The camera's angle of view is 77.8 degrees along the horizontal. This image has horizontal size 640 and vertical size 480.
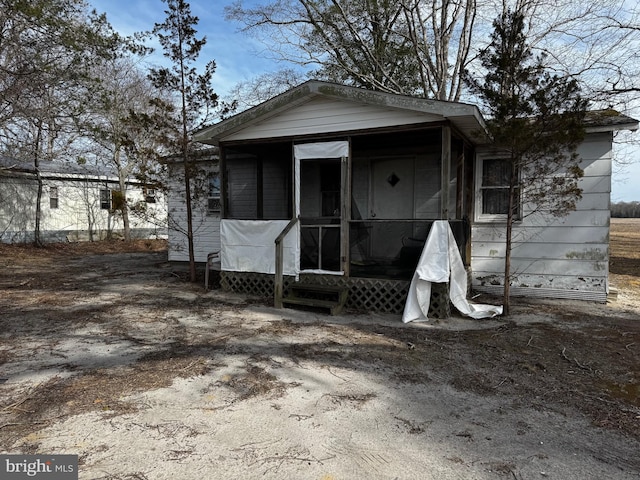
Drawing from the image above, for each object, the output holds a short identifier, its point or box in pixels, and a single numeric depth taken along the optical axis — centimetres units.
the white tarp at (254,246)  690
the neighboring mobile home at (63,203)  1658
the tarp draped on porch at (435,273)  566
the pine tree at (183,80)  809
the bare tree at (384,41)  1405
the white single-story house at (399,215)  625
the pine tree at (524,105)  520
